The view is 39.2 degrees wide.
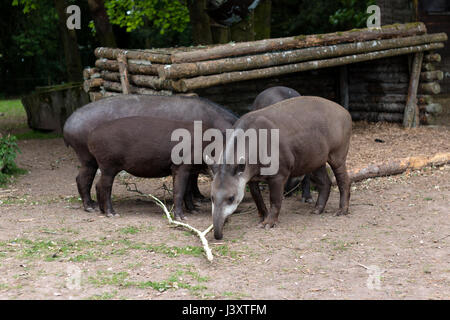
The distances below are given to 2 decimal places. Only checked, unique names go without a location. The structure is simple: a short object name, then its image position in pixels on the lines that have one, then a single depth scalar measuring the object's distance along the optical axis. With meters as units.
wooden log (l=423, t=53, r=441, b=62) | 12.48
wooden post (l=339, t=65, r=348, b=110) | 13.16
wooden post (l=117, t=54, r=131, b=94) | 9.78
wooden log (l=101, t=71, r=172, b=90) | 8.74
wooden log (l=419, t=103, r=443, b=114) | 12.59
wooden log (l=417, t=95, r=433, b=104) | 12.62
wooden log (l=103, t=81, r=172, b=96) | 9.05
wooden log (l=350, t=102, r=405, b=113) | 12.80
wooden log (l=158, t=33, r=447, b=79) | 8.46
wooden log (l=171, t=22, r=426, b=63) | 8.73
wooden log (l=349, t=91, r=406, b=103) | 12.79
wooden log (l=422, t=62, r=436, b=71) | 12.51
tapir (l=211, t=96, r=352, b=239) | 6.25
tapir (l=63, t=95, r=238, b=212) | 7.29
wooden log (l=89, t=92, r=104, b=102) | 10.64
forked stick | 5.59
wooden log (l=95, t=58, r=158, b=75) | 9.21
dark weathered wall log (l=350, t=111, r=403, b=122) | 12.86
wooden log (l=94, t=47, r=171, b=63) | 8.80
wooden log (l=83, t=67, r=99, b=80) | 11.09
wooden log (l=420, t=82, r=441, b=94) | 12.49
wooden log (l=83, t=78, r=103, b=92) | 10.91
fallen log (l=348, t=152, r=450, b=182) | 8.81
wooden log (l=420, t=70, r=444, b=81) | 12.46
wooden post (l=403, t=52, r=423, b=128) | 12.36
